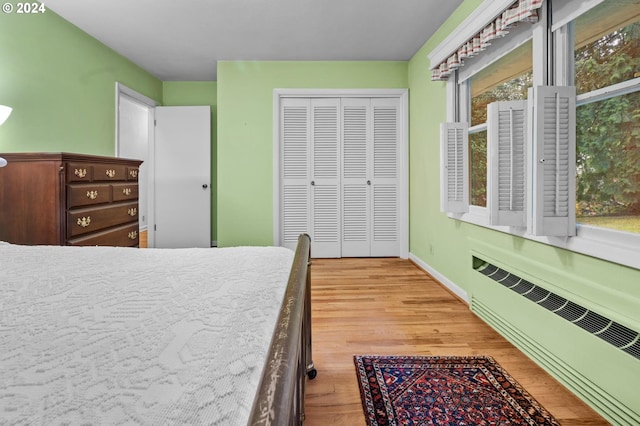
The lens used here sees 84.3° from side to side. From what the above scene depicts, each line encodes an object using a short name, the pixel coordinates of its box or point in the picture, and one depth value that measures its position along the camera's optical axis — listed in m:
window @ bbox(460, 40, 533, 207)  2.27
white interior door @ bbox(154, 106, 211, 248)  5.23
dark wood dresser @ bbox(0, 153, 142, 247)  2.30
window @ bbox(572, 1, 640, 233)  1.48
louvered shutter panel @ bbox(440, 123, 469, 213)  2.92
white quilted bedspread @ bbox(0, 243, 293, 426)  0.43
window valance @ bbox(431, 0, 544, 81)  1.93
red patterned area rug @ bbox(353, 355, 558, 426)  1.50
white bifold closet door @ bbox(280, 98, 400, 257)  4.61
